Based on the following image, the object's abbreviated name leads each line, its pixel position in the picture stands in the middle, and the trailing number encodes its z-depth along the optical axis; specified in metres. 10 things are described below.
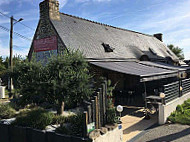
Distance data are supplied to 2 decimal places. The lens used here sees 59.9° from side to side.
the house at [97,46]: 10.78
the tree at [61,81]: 5.94
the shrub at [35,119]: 5.35
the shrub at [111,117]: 5.33
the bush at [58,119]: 5.84
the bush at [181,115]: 7.16
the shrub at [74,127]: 4.66
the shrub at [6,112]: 6.90
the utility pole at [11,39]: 14.80
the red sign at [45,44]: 12.54
